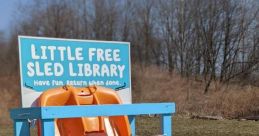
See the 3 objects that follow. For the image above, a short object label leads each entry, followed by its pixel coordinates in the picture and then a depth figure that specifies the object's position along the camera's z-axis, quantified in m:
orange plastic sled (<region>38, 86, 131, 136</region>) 5.01
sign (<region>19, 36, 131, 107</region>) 5.28
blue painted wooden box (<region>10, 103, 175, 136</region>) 3.57
